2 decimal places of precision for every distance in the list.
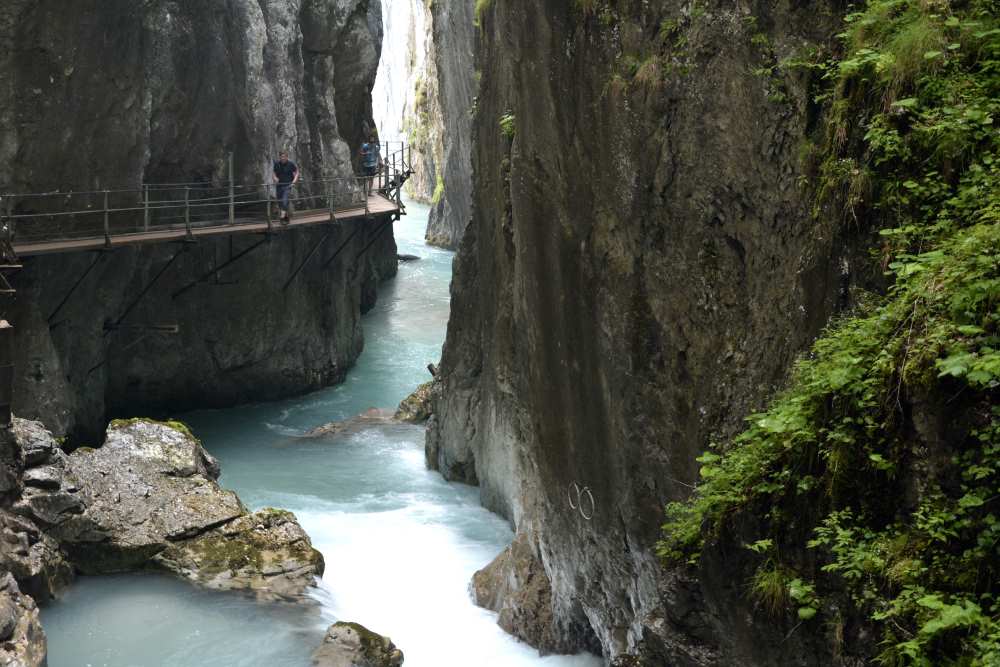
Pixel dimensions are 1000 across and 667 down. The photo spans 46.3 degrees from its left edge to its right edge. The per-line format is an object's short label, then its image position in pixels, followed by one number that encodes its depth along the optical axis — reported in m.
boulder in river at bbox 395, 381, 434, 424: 24.02
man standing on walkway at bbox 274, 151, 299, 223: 24.31
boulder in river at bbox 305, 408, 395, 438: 23.05
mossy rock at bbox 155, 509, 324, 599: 13.70
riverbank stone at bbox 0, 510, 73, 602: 11.84
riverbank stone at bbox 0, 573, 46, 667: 10.12
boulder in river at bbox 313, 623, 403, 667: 11.63
